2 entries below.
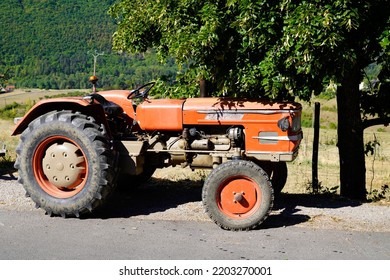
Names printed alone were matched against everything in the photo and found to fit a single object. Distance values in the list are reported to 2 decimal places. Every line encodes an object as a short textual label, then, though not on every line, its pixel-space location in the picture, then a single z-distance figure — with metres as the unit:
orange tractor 6.67
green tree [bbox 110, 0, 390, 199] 6.66
